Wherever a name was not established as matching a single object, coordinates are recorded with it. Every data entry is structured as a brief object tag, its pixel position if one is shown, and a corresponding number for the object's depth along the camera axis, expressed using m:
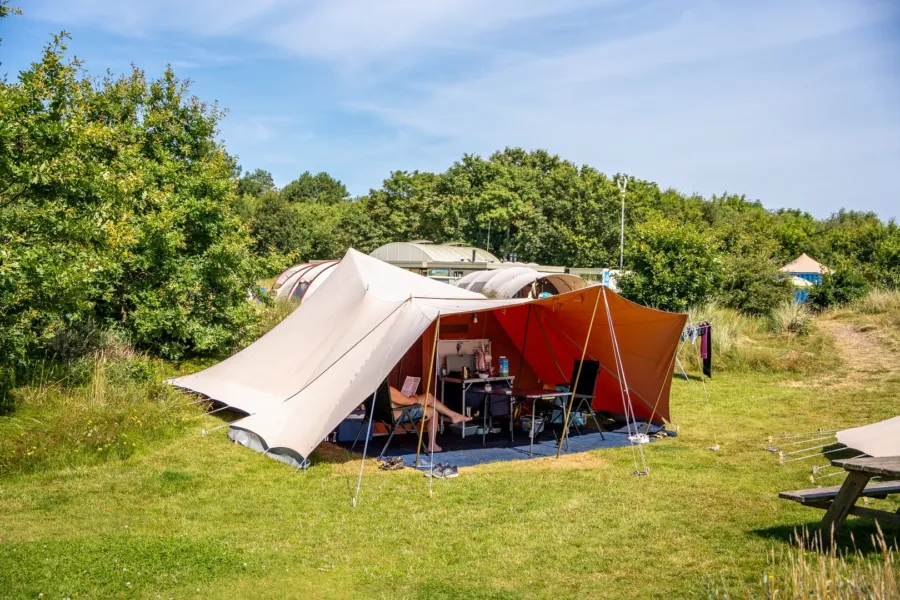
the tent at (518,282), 22.31
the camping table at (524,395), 8.67
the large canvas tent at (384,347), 8.05
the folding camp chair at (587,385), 9.28
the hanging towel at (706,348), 12.49
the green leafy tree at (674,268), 16.05
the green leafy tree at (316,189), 72.88
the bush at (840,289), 20.66
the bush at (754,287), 18.36
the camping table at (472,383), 9.29
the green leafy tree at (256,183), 61.47
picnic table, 4.92
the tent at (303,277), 22.30
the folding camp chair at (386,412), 8.46
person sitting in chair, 8.69
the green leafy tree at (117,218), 7.79
